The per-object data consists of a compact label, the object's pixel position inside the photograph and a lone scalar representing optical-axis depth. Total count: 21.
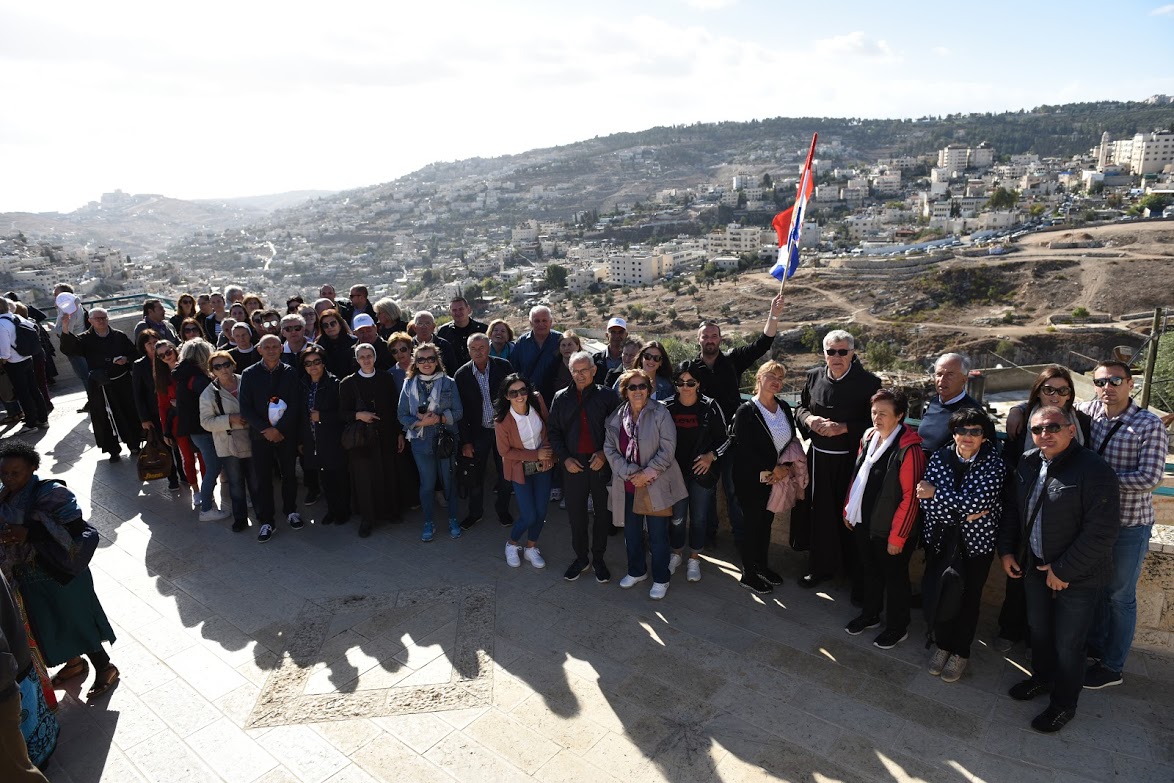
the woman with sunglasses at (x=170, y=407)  5.31
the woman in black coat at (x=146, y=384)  5.57
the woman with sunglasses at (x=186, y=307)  6.86
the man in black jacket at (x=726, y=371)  4.30
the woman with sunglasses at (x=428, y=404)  4.66
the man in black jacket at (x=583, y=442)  4.02
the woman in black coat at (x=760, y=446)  3.81
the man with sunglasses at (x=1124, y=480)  2.86
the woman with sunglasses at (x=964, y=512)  3.03
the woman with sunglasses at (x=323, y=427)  4.86
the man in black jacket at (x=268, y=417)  4.81
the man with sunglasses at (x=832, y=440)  3.70
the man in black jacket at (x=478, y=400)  4.80
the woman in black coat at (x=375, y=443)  4.78
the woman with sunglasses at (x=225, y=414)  4.86
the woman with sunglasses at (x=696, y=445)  3.94
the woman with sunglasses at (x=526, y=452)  4.25
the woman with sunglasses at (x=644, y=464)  3.78
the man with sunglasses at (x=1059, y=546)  2.69
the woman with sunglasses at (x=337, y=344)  5.63
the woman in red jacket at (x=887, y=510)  3.25
